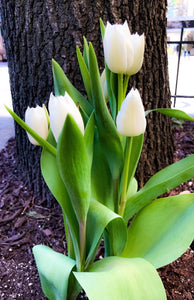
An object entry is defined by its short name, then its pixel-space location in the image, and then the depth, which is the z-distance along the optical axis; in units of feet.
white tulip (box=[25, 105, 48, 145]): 1.95
